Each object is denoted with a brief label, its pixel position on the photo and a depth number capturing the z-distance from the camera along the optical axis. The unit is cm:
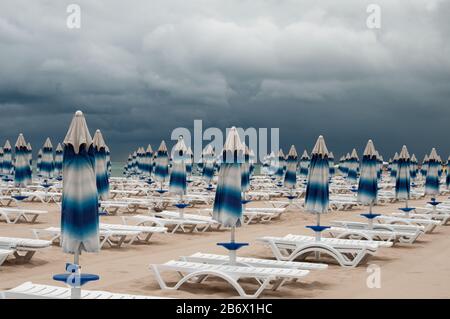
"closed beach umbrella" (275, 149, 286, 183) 3058
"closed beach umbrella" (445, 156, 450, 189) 2293
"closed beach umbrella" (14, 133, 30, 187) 1691
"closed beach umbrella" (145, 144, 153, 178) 2299
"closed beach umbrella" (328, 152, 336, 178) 3156
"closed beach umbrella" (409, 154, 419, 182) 2873
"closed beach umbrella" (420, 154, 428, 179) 3452
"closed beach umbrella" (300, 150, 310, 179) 2761
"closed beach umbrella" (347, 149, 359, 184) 2508
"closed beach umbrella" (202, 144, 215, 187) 2223
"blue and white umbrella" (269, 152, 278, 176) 3058
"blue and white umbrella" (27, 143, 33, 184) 1712
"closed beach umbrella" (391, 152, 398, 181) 2972
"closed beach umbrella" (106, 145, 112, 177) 3009
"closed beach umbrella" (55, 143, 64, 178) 2548
